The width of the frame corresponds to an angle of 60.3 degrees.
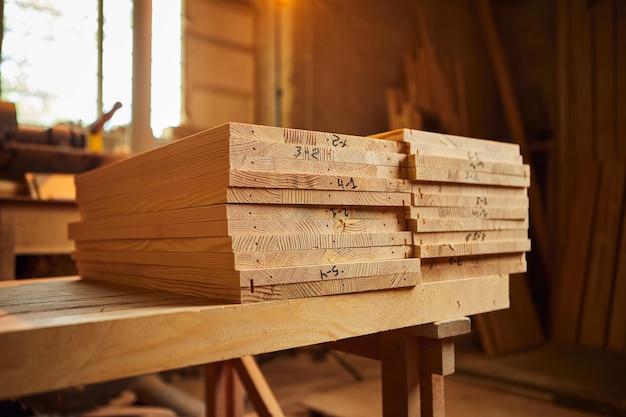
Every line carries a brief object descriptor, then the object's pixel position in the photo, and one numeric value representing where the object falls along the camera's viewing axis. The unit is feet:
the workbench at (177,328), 3.39
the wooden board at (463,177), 5.32
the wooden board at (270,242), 4.25
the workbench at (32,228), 10.41
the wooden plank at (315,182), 4.25
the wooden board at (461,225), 5.35
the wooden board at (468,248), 5.41
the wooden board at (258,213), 4.27
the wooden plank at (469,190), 5.45
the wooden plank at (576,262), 18.17
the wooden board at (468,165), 5.34
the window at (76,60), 16.38
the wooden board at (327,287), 4.28
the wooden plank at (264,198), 4.28
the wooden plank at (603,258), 17.31
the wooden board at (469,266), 5.64
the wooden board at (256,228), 4.27
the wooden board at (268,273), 4.24
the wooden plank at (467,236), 5.43
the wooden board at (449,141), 5.45
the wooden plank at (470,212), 5.38
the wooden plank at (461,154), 5.46
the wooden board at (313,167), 4.27
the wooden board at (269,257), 4.24
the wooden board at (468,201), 5.42
